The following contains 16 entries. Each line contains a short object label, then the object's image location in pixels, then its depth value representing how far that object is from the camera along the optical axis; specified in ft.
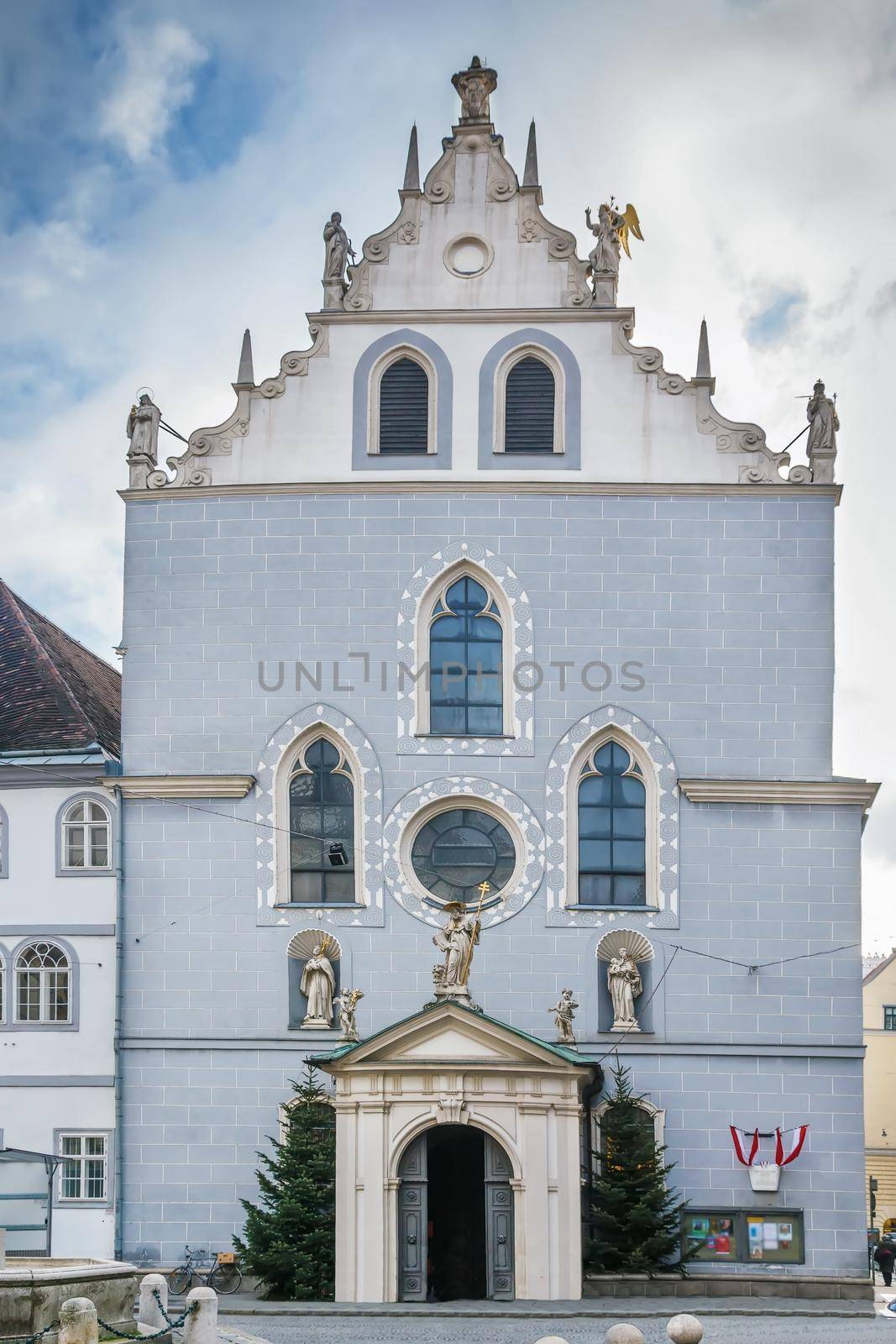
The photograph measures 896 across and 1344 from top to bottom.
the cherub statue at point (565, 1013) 102.01
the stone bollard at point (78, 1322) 67.56
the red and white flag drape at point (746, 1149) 104.58
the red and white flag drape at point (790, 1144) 104.42
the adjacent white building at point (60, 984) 105.81
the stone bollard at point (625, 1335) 65.77
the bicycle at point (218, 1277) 101.65
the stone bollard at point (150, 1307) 76.84
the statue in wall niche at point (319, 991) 106.32
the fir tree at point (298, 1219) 97.25
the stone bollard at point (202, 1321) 73.10
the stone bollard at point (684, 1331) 69.36
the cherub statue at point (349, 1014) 100.53
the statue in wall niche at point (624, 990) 105.40
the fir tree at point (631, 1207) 100.48
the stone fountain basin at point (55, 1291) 68.69
